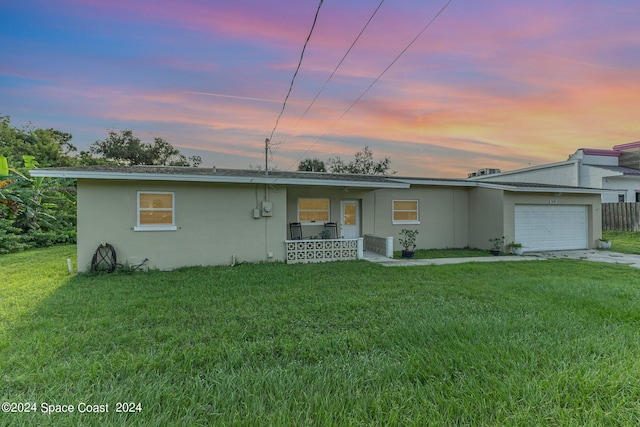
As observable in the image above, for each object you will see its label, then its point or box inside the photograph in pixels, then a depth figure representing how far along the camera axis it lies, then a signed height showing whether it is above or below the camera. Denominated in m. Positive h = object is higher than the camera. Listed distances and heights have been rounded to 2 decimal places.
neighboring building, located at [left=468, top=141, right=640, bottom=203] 20.47 +3.21
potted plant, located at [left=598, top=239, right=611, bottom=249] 13.36 -1.32
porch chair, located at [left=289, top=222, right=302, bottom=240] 11.79 -0.56
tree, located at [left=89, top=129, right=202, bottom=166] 30.84 +7.09
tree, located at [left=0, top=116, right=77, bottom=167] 22.73 +5.81
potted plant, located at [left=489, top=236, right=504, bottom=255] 11.81 -1.22
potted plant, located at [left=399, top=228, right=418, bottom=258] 10.90 -1.04
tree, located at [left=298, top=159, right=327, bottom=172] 32.97 +5.67
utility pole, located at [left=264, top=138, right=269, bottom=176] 12.42 +3.03
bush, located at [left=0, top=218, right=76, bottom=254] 11.97 -0.94
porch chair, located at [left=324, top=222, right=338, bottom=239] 12.13 -0.50
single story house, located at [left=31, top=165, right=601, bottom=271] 8.43 +0.04
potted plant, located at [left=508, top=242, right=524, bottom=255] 11.87 -1.32
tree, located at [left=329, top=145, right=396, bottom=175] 33.97 +5.84
